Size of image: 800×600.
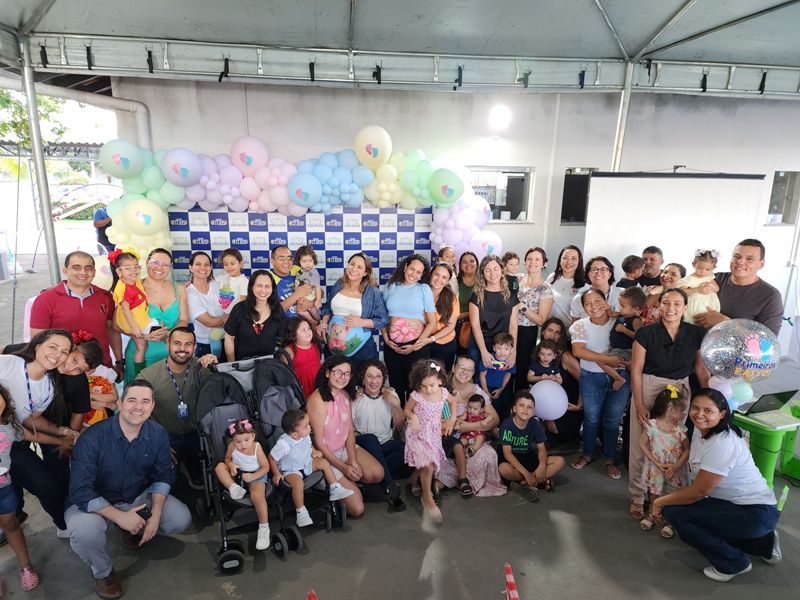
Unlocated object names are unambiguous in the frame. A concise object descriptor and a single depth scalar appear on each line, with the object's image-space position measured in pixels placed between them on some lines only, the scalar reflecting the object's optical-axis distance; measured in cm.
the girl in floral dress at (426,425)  314
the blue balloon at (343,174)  489
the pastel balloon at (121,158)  442
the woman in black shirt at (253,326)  339
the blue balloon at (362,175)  491
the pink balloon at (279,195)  489
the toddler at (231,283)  394
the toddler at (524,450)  331
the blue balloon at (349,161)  498
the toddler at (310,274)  406
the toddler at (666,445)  292
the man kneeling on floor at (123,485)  237
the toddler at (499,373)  374
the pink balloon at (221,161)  485
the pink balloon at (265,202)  495
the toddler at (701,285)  336
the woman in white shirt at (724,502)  252
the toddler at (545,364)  382
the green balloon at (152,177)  465
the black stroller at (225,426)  262
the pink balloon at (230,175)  480
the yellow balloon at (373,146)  477
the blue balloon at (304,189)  479
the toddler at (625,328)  346
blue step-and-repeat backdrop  509
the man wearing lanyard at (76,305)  312
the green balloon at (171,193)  471
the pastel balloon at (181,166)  452
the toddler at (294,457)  276
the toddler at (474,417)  345
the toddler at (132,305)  346
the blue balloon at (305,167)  492
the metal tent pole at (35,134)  392
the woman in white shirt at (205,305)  373
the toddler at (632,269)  430
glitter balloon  273
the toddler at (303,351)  343
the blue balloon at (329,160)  493
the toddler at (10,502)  240
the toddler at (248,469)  262
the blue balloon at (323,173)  488
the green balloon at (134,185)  470
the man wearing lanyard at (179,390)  312
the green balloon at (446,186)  484
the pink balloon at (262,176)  487
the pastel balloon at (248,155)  483
